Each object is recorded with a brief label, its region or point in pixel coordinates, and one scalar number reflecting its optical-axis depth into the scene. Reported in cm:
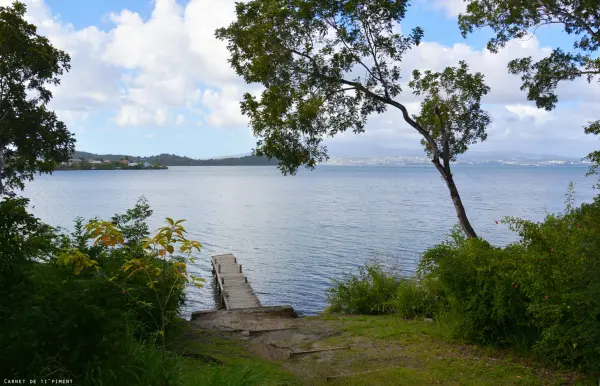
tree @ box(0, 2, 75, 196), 1505
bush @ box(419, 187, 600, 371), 622
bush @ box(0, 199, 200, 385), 351
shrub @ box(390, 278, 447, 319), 1111
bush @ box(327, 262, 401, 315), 1326
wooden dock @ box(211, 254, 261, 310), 1533
